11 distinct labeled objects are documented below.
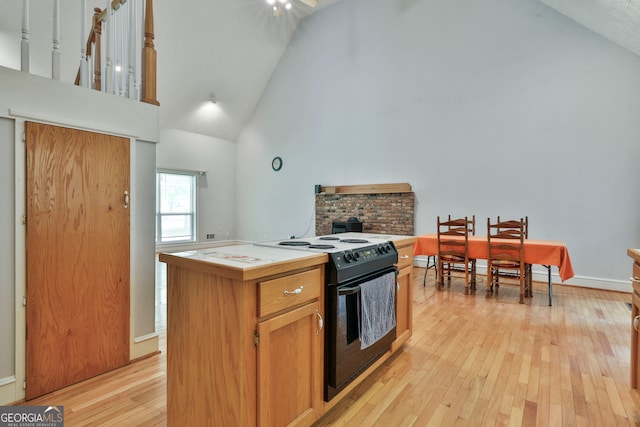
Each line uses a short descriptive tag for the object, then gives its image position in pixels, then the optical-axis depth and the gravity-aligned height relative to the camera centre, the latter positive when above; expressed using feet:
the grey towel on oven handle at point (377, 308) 6.30 -1.93
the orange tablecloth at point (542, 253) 12.28 -1.52
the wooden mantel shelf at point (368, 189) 20.52 +1.69
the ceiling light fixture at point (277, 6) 18.74 +11.86
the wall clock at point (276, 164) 27.84 +4.26
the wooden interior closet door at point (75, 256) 6.42 -0.89
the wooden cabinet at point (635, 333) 5.59 -2.07
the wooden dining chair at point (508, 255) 12.82 -1.62
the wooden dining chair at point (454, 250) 14.17 -1.58
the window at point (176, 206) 26.20 +0.59
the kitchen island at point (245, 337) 4.33 -1.78
